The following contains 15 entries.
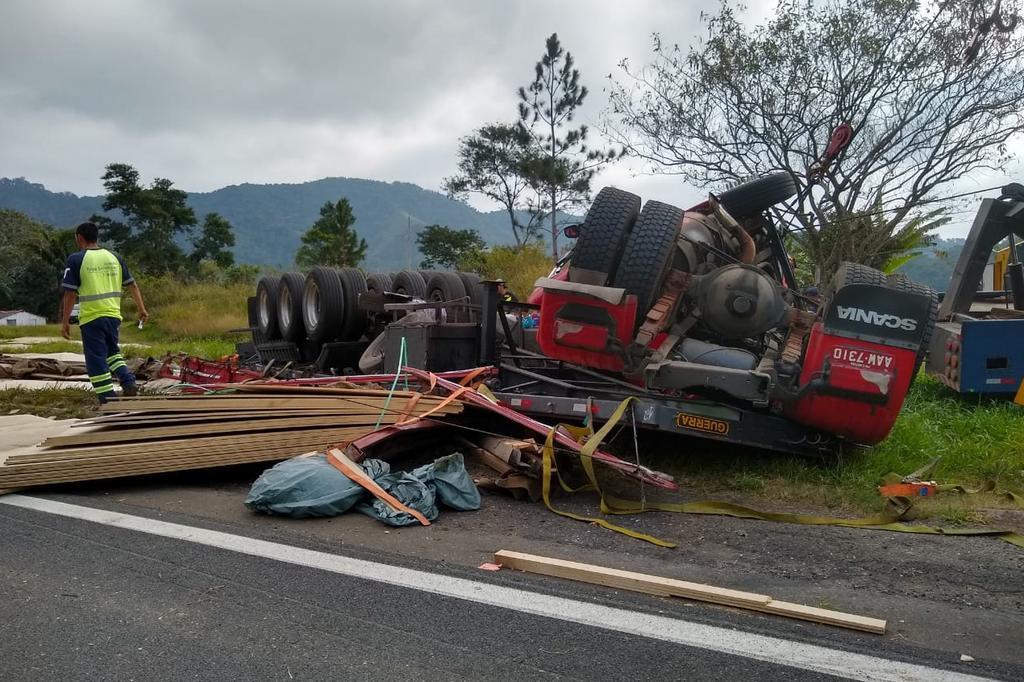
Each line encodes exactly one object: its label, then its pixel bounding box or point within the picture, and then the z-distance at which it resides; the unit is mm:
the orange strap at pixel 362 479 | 4035
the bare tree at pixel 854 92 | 13875
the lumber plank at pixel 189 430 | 4914
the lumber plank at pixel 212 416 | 5090
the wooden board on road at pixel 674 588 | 2736
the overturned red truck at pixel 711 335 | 4500
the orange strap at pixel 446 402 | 4996
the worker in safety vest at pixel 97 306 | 6594
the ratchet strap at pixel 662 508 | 3881
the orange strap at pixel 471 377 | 5777
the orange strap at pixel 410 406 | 5070
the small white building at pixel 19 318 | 42291
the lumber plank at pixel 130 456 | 4590
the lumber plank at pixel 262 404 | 5188
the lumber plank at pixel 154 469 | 4586
